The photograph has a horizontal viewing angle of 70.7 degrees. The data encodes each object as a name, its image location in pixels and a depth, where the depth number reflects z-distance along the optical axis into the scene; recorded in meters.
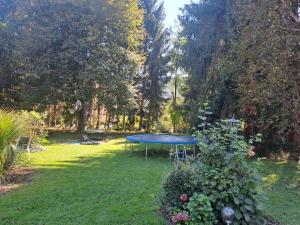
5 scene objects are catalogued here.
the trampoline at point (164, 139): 7.05
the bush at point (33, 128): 5.57
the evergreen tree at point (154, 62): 16.46
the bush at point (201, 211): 2.61
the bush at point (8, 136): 4.33
